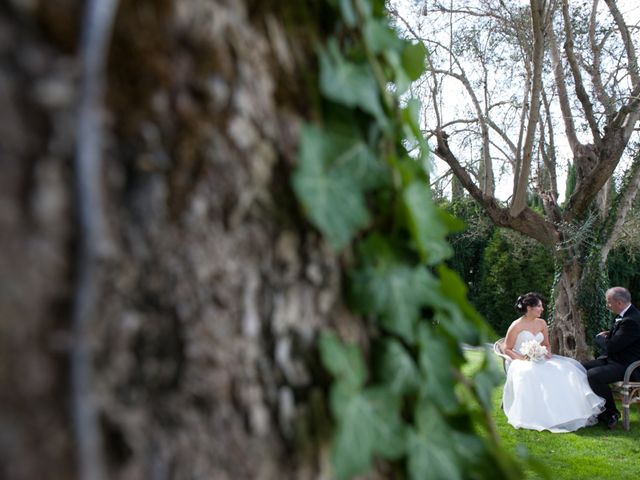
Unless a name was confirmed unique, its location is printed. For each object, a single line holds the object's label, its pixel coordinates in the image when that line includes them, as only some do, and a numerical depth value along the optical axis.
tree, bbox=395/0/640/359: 9.14
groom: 6.75
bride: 6.70
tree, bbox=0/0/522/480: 0.42
